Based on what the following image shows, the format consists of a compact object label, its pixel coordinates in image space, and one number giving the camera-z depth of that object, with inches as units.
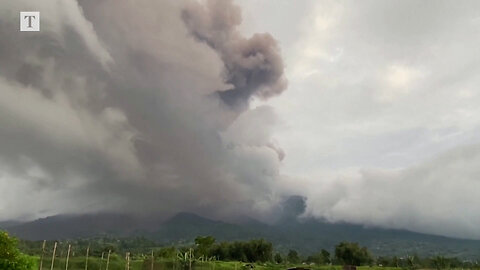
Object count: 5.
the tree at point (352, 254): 4040.4
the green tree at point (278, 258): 3894.2
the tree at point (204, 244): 3722.9
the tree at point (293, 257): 4340.1
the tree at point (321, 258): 4370.1
